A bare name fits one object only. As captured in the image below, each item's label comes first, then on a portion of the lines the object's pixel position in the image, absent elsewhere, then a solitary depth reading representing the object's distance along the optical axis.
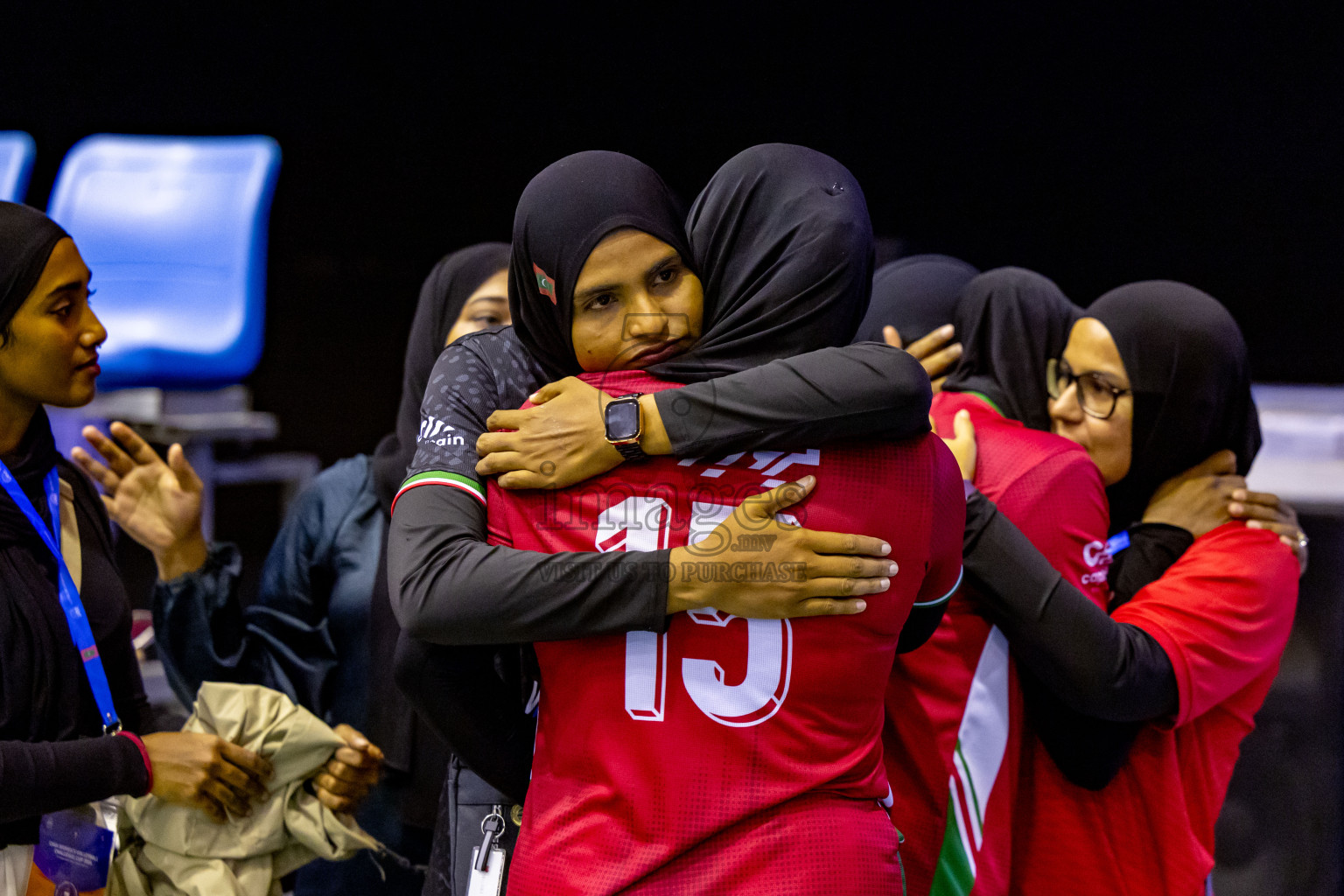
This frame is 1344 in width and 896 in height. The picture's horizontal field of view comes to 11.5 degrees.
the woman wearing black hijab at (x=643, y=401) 5.78
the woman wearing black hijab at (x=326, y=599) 6.47
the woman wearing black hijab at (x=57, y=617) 6.13
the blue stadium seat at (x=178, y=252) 9.34
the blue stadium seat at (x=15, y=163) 10.38
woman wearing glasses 6.13
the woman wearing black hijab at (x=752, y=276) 5.89
